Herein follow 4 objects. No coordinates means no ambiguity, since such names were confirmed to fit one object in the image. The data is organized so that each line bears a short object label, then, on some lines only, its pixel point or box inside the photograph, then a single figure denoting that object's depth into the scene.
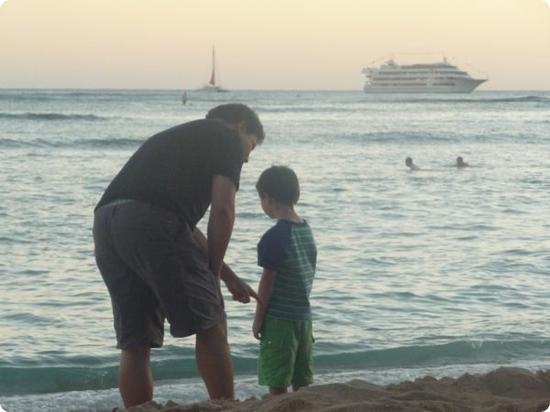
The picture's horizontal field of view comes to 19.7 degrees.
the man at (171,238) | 5.19
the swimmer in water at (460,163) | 28.18
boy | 5.94
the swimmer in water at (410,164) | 27.66
